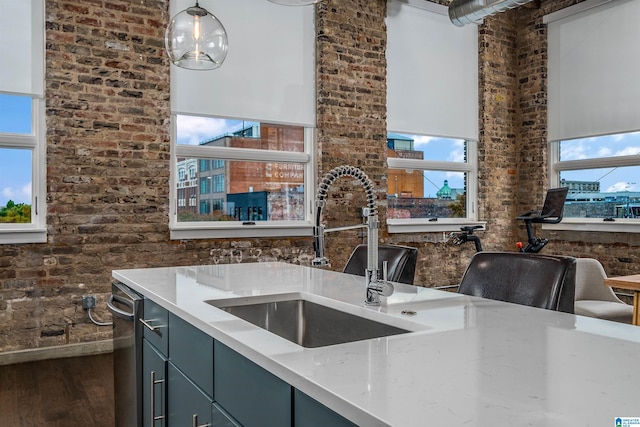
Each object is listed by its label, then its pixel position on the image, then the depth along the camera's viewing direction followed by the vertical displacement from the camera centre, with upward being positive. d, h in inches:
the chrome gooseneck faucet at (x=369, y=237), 66.3 -4.2
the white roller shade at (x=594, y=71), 223.6 +60.6
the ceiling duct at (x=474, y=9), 207.5 +80.5
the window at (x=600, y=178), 225.0 +12.9
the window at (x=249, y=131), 186.2 +28.0
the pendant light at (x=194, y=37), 108.9 +35.2
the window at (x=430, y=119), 232.8 +39.8
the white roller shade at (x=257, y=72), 184.5 +50.0
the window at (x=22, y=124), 158.2 +24.9
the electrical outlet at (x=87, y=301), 165.5 -30.0
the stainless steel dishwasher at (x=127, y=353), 86.4 -25.6
